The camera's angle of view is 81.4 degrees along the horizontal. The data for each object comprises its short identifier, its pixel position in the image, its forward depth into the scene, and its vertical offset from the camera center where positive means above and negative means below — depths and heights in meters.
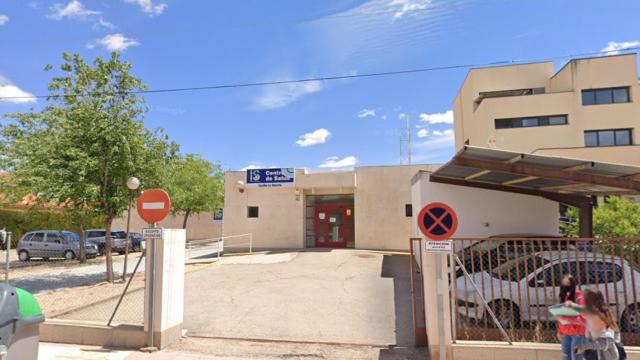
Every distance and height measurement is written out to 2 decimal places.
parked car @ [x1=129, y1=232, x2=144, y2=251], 24.26 -1.84
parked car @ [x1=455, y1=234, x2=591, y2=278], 5.47 -0.95
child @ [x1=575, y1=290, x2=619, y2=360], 3.85 -1.23
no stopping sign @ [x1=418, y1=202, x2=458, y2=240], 4.77 -0.15
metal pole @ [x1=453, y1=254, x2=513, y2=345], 5.09 -1.61
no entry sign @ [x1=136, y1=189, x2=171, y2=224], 6.02 +0.12
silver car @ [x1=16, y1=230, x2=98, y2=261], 18.39 -1.58
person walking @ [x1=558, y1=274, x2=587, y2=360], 4.14 -1.39
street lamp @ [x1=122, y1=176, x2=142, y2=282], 9.54 +0.77
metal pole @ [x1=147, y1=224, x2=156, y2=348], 5.89 -1.17
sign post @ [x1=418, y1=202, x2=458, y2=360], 4.79 -0.26
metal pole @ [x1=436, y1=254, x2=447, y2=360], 4.92 -1.32
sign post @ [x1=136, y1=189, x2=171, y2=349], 5.94 -0.10
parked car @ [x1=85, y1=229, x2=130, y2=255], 21.59 -1.51
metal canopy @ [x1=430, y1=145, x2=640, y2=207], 6.53 +0.72
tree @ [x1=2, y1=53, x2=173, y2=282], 10.62 +1.98
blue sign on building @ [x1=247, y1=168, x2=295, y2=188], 18.83 +1.73
